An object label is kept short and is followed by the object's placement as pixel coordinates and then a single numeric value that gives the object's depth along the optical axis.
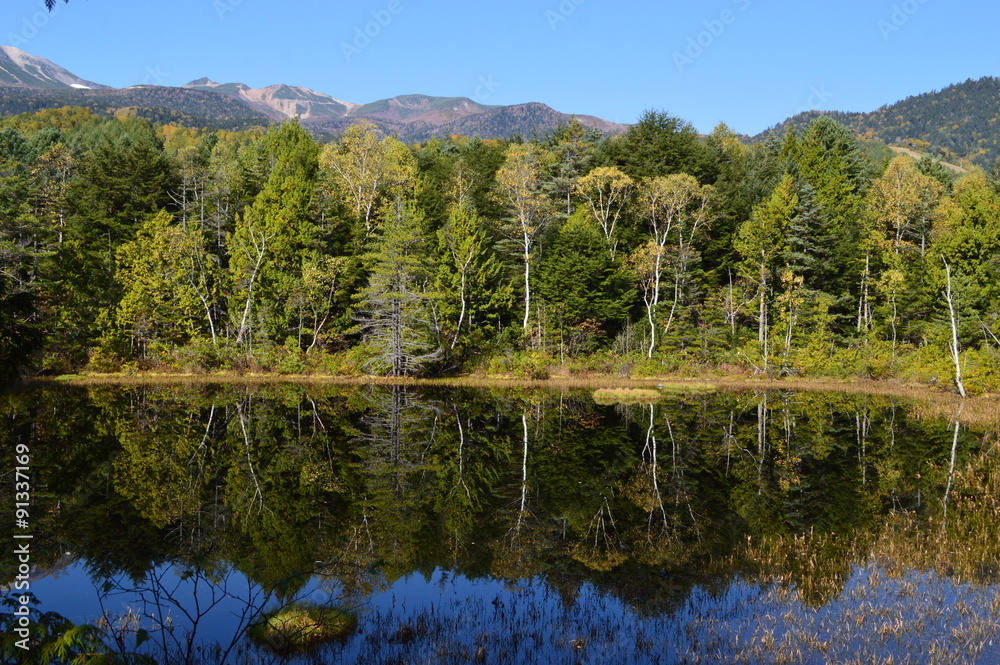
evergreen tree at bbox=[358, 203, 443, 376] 42.78
